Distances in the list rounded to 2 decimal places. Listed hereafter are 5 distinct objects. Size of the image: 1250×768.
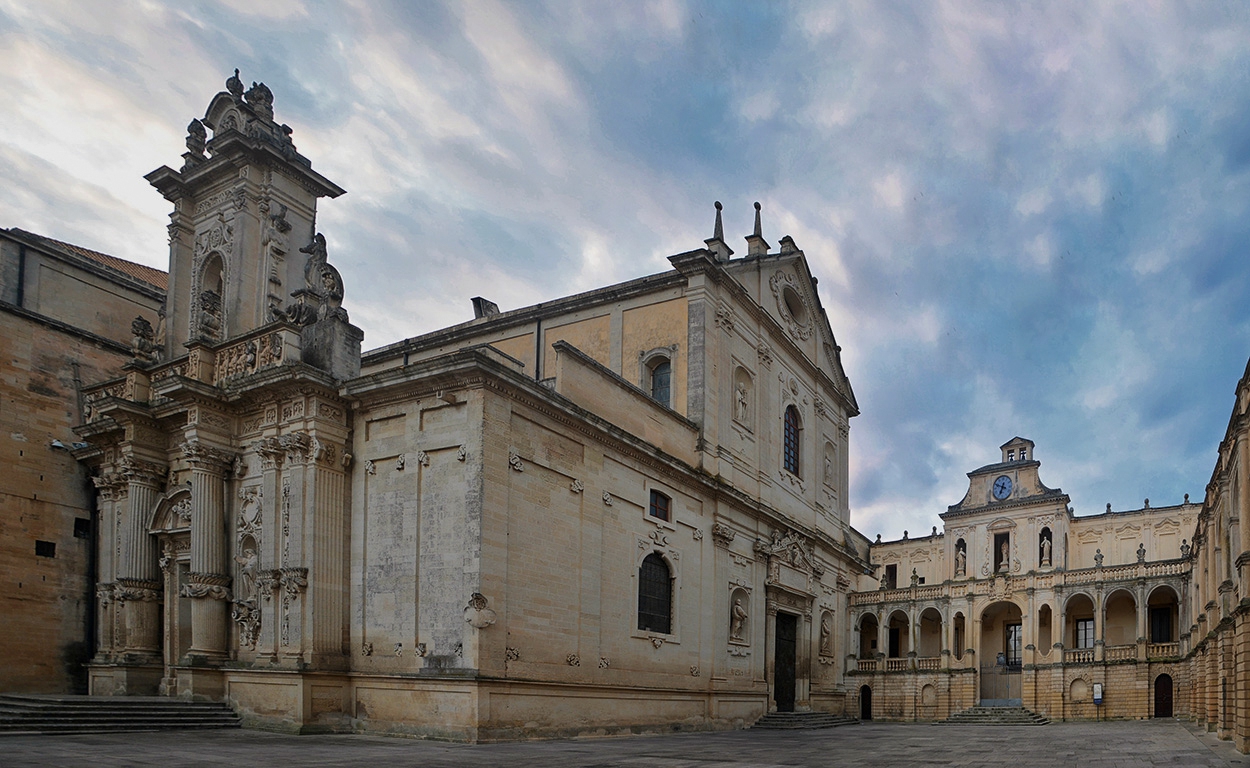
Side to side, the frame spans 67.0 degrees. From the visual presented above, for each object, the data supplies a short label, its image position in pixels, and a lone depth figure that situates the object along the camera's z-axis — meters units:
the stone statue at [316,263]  20.16
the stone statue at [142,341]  22.41
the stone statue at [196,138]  23.58
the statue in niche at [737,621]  27.02
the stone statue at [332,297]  19.66
